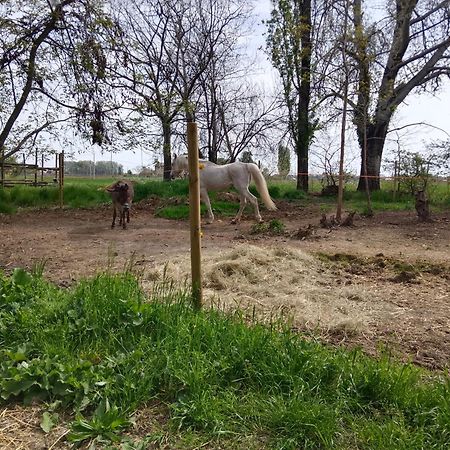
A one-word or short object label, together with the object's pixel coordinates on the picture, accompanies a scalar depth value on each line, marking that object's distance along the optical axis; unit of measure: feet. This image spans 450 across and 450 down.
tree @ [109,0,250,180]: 64.28
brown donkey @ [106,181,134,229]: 28.99
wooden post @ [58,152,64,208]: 42.39
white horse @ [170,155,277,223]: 33.48
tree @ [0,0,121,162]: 37.91
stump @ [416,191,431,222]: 32.73
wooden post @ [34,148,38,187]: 54.98
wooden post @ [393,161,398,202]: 50.87
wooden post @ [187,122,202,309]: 11.15
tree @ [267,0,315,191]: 47.33
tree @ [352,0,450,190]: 47.70
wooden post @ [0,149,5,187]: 48.08
